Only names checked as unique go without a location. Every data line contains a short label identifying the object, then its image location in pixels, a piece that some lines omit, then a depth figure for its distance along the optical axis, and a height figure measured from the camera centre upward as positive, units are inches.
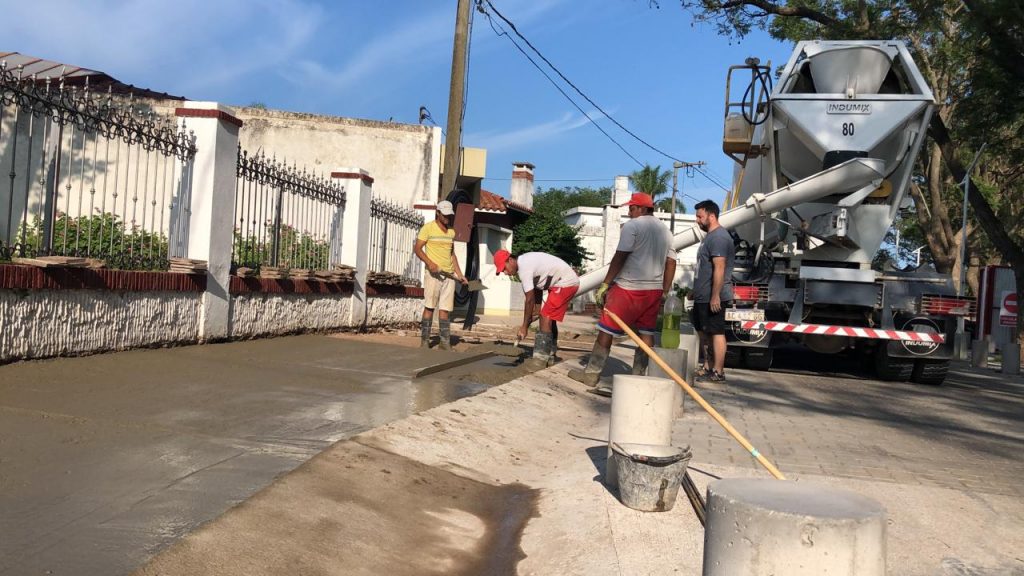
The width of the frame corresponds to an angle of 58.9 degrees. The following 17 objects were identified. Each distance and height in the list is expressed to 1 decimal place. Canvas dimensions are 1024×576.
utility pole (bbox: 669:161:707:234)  2189.7 +307.5
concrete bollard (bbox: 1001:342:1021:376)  716.7 -36.6
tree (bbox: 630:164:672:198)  2522.1 +301.3
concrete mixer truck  453.1 +46.9
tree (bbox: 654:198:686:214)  2511.1 +238.6
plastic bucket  182.7 -37.9
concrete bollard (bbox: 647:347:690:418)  305.9 -26.0
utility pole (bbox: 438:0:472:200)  609.0 +119.2
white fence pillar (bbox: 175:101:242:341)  331.3 +19.6
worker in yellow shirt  407.2 +5.1
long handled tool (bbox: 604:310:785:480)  176.1 -27.3
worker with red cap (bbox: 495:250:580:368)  391.9 -2.0
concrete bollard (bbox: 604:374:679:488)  209.0 -28.6
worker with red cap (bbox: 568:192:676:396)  333.7 +4.9
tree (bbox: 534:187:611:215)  3245.6 +319.2
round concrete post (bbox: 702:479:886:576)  97.4 -25.9
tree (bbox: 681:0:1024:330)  518.3 +159.2
